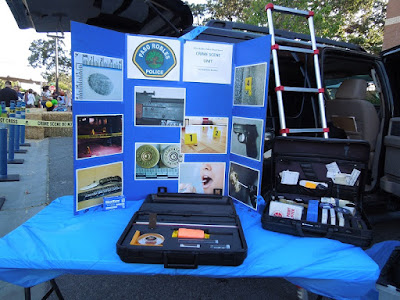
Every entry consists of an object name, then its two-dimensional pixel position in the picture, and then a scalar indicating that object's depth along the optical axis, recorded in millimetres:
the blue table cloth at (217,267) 1439
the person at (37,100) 20444
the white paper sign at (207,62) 2121
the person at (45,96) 17516
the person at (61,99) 18222
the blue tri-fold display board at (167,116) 1919
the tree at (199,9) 22078
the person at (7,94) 8984
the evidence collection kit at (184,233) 1431
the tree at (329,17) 8750
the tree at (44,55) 37094
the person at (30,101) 16891
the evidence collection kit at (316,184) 1854
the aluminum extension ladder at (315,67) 2422
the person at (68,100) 19097
